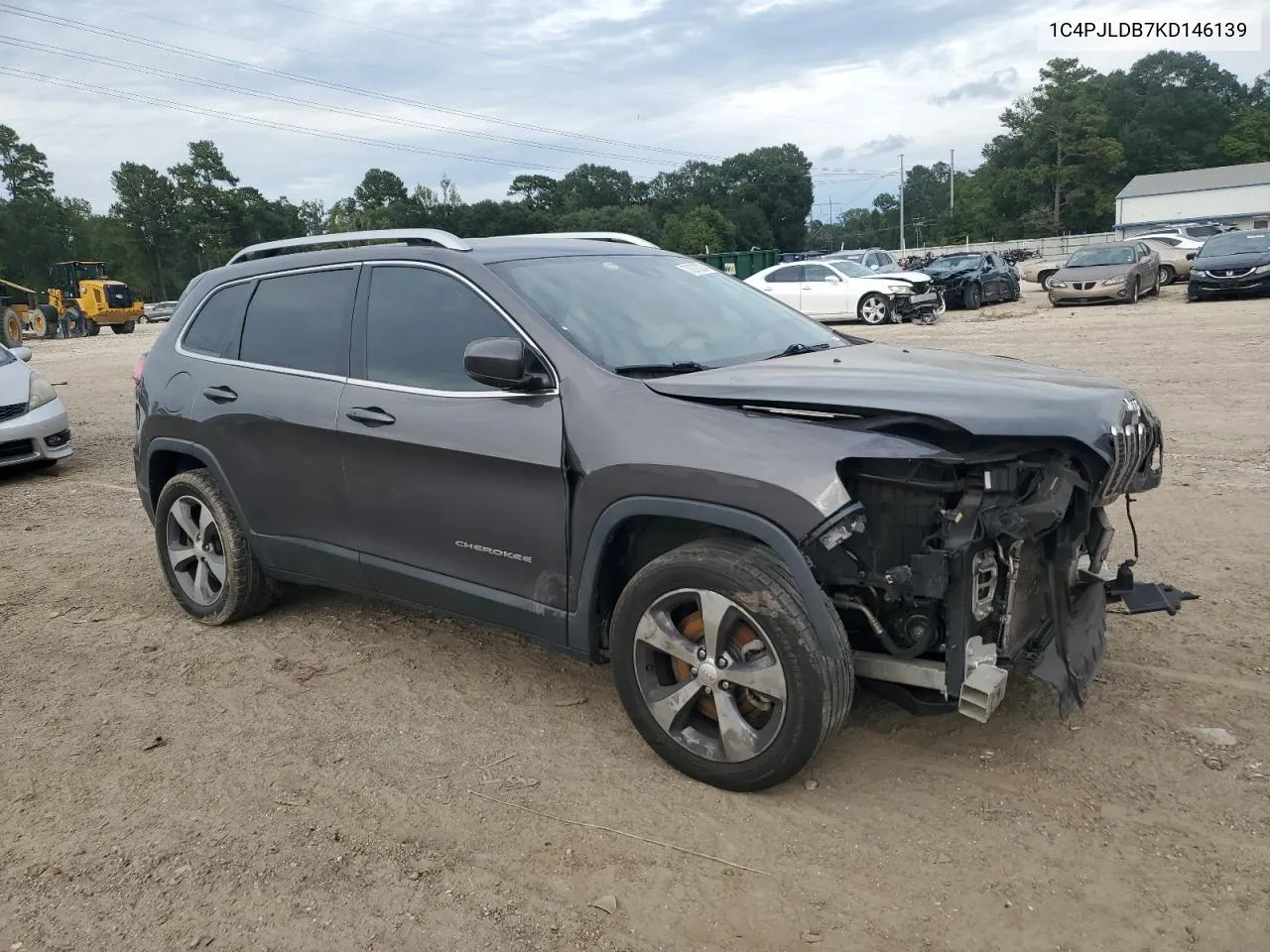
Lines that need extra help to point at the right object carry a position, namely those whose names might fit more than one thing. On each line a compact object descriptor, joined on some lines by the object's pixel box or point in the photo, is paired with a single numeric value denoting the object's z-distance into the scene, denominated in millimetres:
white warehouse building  76312
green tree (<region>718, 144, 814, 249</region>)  101375
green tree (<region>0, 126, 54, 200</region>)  77000
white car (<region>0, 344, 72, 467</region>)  8688
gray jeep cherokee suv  2912
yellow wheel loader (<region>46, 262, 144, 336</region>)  38875
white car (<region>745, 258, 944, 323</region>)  21547
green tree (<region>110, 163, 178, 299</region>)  76688
